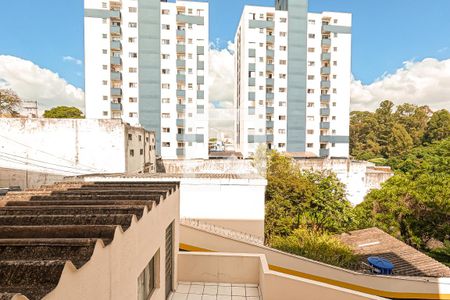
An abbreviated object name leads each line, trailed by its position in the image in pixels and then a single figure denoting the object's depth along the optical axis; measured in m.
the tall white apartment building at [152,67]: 33.62
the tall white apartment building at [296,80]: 37.84
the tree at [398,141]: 47.88
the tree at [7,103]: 27.50
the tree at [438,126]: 45.91
